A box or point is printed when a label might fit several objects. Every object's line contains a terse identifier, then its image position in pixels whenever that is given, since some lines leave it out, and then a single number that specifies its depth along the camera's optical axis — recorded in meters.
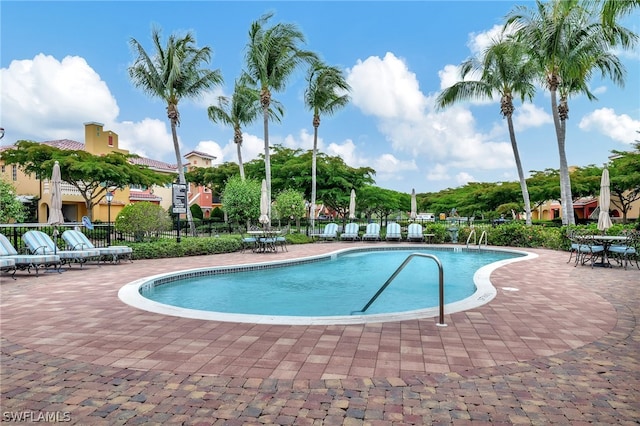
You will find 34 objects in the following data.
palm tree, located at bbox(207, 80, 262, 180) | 25.12
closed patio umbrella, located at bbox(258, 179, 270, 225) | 15.64
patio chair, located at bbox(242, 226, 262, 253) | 15.00
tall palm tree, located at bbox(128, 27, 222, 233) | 18.00
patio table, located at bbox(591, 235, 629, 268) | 10.00
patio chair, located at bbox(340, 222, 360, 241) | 19.66
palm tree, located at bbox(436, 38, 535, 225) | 18.61
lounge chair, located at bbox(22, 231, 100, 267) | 9.75
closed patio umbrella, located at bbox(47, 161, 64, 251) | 10.03
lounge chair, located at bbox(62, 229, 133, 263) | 10.62
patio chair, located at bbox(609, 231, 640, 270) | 9.98
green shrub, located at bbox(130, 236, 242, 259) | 12.52
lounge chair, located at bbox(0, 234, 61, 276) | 8.59
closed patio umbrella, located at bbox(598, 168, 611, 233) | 11.10
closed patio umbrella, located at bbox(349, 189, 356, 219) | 21.09
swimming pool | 5.60
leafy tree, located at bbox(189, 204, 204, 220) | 36.84
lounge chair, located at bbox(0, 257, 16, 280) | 7.90
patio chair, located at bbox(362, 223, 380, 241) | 18.97
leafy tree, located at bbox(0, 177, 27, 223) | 17.64
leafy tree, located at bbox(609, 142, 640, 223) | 22.59
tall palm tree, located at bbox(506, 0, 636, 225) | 15.29
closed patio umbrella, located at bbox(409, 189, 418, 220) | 20.48
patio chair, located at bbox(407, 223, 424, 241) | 18.45
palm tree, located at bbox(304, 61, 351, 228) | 21.91
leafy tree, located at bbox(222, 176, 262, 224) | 19.52
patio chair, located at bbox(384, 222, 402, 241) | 18.92
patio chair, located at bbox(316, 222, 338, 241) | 20.33
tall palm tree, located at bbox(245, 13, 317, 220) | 18.62
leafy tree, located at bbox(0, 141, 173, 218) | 19.86
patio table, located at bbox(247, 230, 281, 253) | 14.80
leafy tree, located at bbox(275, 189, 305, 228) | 20.20
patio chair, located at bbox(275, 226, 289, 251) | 15.50
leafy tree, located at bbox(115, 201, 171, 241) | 13.62
